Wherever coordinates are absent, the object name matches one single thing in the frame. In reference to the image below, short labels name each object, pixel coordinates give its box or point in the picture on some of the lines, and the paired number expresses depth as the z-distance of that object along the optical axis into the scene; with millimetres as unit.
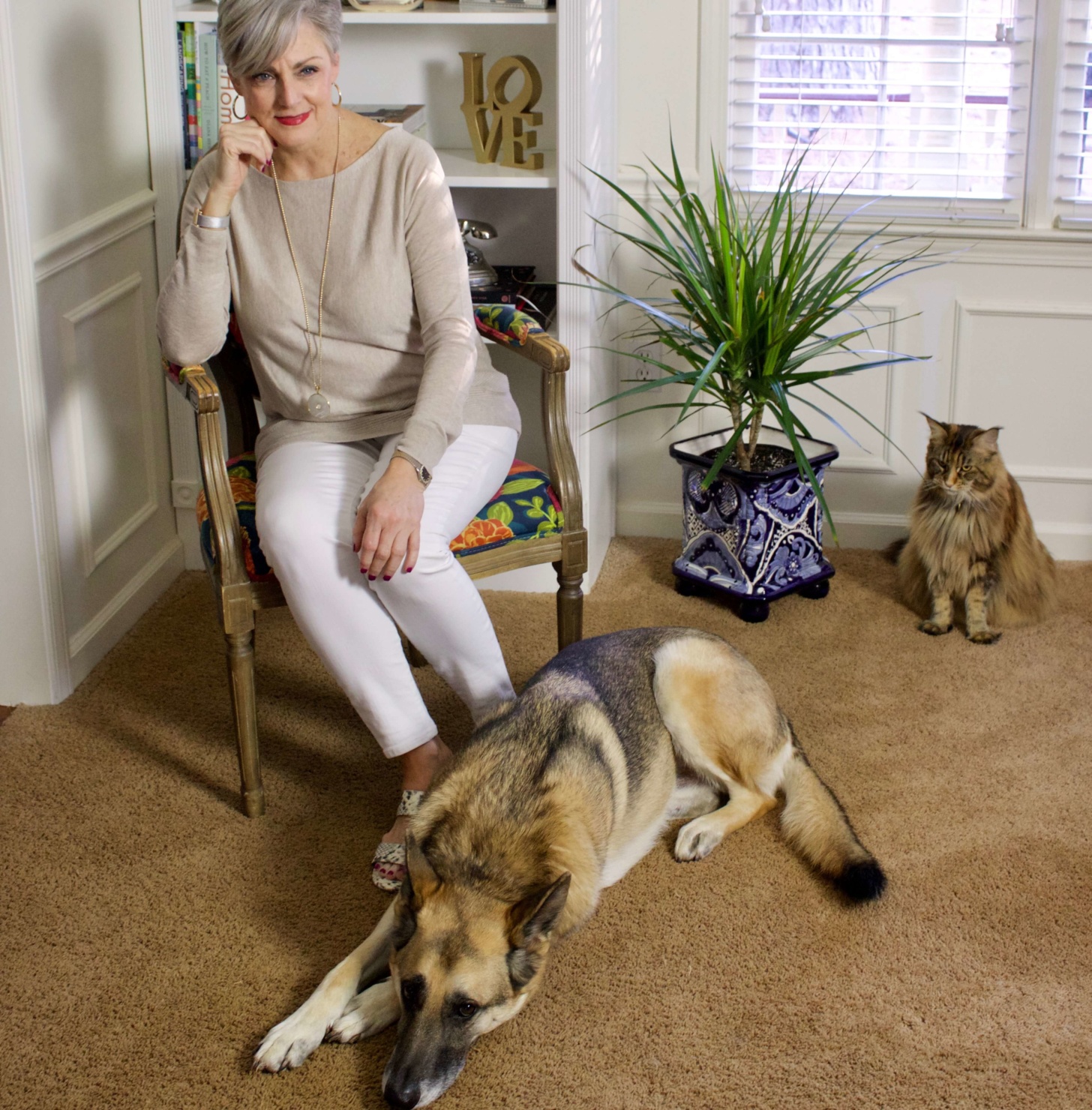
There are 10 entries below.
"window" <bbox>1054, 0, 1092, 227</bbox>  2871
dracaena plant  2703
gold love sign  2832
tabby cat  2787
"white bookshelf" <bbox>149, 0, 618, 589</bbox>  2715
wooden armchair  2076
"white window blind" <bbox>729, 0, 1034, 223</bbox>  2934
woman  2008
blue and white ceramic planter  2857
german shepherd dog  1526
